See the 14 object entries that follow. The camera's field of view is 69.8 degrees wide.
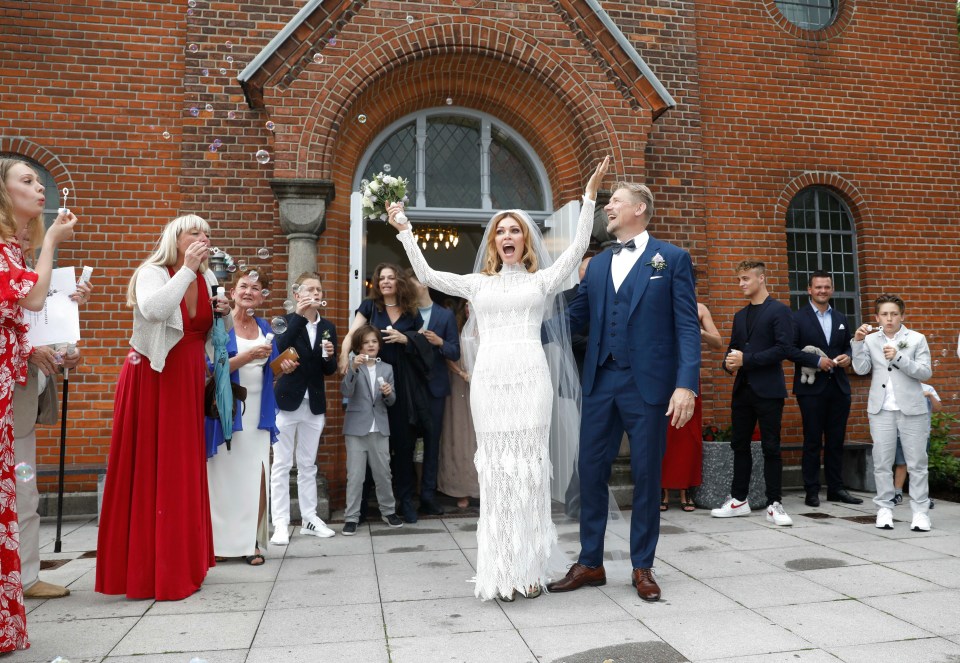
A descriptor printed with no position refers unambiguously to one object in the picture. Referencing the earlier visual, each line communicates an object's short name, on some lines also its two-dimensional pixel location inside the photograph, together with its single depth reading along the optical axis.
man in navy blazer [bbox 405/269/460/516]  6.75
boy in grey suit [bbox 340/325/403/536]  6.16
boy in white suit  5.99
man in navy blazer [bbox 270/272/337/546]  5.82
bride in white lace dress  4.02
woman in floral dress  3.29
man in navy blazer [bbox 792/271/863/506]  6.95
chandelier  10.61
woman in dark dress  6.45
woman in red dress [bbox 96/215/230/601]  4.09
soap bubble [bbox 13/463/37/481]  3.57
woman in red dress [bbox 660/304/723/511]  6.77
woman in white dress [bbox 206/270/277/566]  4.94
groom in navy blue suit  4.10
